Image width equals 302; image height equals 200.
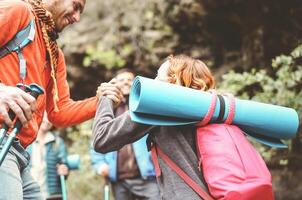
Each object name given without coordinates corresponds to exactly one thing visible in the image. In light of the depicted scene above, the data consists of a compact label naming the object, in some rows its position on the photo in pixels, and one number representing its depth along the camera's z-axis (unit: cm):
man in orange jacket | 280
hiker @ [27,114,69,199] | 736
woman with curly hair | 296
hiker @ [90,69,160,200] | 646
